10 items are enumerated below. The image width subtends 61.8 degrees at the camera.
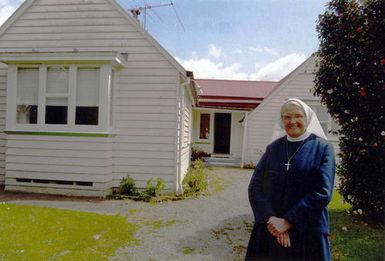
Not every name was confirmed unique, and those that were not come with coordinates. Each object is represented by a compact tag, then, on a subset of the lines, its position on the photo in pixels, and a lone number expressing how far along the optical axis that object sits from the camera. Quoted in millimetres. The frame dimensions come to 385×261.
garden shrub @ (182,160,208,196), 9411
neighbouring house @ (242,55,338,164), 15484
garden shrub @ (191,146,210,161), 17692
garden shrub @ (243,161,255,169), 16122
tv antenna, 10750
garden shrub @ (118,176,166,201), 8500
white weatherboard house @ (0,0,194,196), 8383
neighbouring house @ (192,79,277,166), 18156
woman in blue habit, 2674
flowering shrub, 5965
